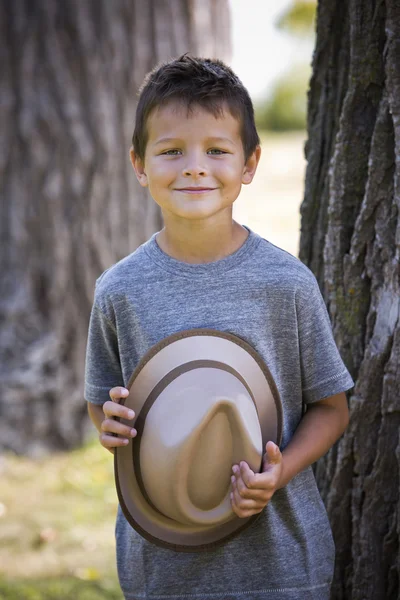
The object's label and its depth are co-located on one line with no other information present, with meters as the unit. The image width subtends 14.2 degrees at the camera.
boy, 1.91
